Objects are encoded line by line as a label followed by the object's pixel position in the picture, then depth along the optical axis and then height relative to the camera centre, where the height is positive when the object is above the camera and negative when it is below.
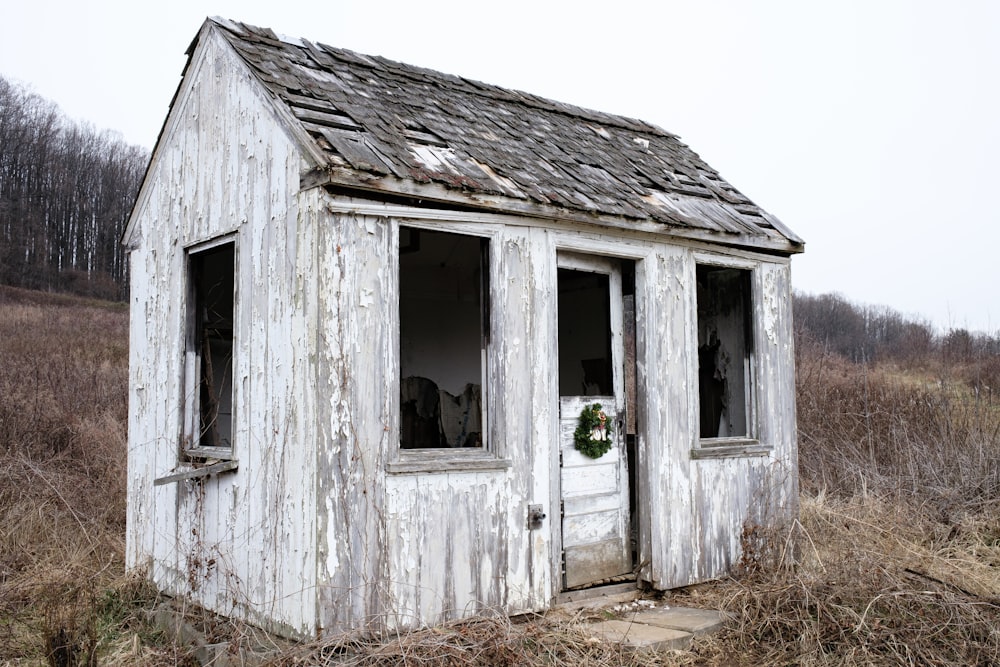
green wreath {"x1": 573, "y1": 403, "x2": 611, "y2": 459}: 6.66 -0.33
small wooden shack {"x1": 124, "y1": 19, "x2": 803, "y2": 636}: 5.29 +0.25
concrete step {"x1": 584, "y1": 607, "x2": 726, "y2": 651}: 5.68 -1.62
